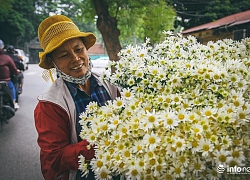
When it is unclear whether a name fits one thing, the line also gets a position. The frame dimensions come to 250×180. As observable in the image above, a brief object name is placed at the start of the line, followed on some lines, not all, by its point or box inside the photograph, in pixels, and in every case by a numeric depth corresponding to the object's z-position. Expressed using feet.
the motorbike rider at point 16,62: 23.37
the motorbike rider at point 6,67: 18.77
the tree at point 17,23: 85.76
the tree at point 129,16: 19.99
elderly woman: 4.46
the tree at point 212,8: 32.96
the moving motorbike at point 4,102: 17.54
